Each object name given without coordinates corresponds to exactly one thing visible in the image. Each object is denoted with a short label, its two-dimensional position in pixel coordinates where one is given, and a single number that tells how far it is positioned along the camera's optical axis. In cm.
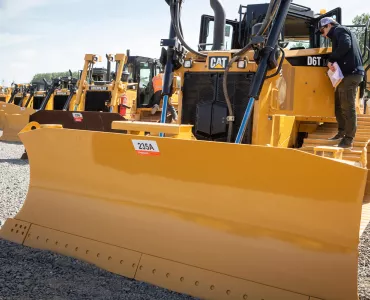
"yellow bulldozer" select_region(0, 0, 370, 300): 284
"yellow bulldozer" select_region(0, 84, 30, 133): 1724
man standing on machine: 489
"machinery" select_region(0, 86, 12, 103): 2503
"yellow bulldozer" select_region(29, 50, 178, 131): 1337
